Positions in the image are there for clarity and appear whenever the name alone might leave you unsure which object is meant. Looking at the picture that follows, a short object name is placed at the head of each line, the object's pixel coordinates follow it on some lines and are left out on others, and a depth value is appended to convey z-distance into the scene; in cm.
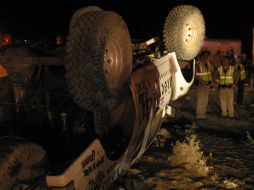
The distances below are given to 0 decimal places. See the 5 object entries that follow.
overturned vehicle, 351
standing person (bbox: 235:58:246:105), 1116
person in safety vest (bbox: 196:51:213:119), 1010
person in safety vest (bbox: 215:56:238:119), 1029
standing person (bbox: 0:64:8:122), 441
